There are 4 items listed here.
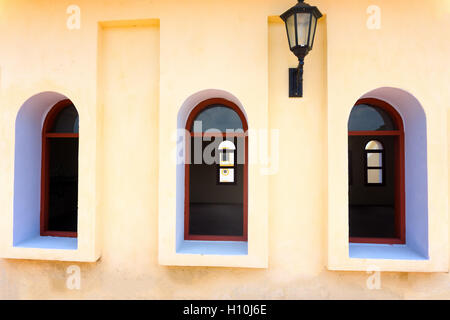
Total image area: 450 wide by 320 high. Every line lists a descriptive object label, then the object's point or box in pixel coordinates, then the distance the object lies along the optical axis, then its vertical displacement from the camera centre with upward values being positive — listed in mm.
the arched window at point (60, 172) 3795 -53
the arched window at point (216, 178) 3635 -331
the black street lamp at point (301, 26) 2701 +1496
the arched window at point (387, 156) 3477 +181
